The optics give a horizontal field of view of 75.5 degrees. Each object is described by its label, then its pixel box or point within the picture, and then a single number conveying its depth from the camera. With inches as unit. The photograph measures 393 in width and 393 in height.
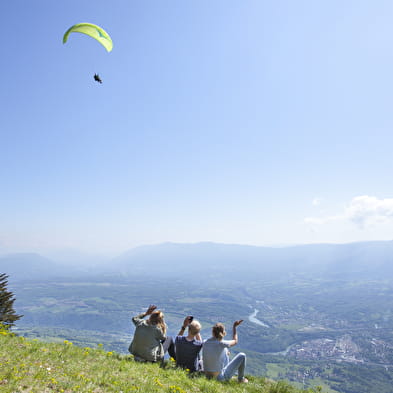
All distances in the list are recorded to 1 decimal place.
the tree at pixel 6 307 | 696.4
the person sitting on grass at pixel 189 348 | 327.9
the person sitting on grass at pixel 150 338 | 337.7
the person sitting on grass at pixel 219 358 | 305.7
